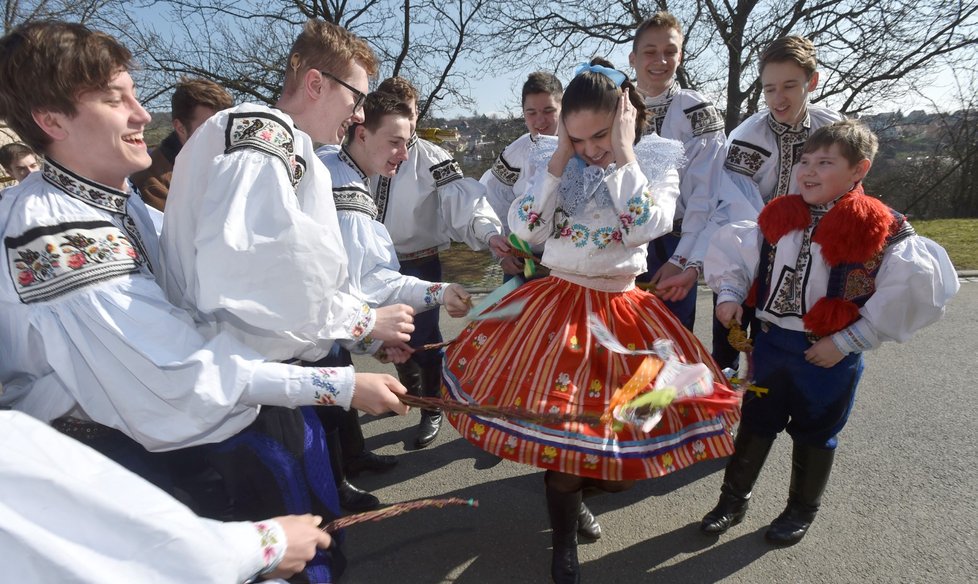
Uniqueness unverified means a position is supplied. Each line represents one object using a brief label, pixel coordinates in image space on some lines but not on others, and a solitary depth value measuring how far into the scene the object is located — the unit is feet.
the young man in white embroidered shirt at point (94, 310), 4.38
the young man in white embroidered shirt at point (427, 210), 10.49
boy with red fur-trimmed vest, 6.81
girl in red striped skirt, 6.08
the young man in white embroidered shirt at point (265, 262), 4.64
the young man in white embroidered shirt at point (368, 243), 7.88
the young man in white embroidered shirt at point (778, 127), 8.80
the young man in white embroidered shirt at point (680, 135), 9.42
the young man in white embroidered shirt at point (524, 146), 11.32
